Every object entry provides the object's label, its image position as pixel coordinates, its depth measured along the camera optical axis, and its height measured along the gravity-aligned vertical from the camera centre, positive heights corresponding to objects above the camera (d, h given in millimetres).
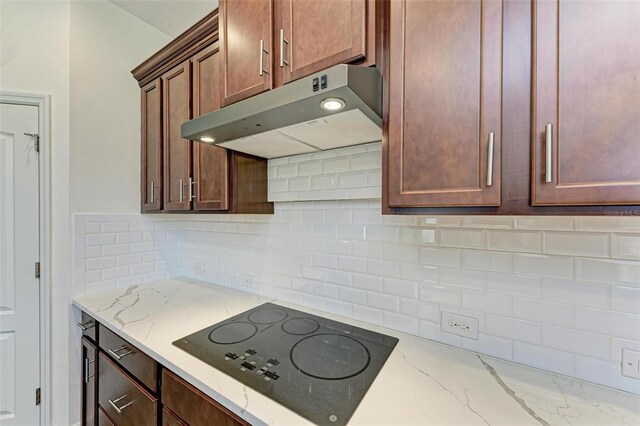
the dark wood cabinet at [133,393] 920 -742
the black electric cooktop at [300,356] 791 -534
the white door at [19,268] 1587 -332
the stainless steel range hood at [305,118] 781 +322
